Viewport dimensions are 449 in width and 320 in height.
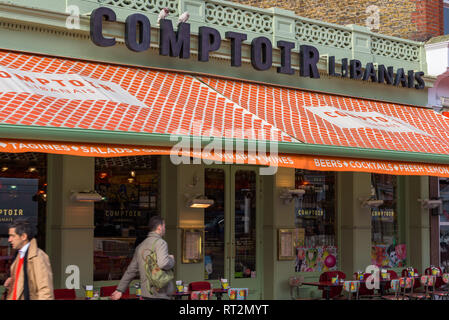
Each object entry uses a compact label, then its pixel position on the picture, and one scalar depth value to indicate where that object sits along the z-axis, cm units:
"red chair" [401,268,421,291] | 1461
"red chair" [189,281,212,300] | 1152
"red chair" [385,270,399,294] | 1413
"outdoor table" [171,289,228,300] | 1089
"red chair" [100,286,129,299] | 1053
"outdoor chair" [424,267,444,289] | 1508
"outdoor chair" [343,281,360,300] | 1292
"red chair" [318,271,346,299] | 1384
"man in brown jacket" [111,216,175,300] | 843
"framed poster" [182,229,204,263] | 1297
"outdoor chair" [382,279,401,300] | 1359
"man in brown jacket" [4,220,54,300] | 707
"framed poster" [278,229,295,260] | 1432
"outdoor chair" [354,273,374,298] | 1408
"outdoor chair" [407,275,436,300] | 1433
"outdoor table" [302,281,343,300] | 1325
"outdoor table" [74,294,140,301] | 1081
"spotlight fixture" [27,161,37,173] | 1169
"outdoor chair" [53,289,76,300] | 1022
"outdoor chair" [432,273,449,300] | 1463
